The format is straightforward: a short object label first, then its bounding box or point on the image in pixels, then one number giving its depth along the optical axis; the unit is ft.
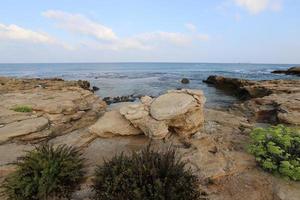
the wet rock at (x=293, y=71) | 87.73
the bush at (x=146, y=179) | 6.77
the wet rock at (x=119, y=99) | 36.69
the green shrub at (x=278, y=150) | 8.42
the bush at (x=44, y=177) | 7.52
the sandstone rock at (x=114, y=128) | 11.77
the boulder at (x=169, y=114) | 10.97
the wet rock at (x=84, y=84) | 51.15
